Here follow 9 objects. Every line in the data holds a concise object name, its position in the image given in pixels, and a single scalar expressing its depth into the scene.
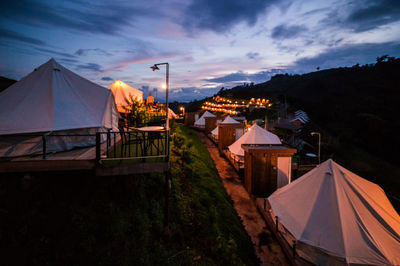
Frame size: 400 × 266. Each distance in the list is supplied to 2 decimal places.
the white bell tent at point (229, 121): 21.58
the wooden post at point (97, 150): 4.95
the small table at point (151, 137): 6.60
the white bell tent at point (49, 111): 5.71
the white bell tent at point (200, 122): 35.19
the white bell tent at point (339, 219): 6.12
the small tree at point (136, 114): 11.60
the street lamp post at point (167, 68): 10.35
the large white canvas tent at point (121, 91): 14.84
